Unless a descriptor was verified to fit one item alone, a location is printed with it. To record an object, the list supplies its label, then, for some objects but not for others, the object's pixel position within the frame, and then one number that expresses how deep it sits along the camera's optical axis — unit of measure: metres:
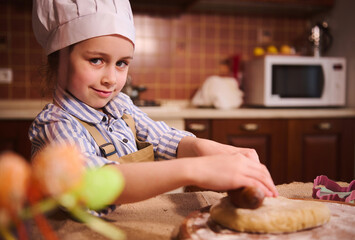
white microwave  2.34
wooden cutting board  0.47
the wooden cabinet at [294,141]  2.18
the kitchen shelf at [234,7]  2.51
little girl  0.52
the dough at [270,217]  0.48
